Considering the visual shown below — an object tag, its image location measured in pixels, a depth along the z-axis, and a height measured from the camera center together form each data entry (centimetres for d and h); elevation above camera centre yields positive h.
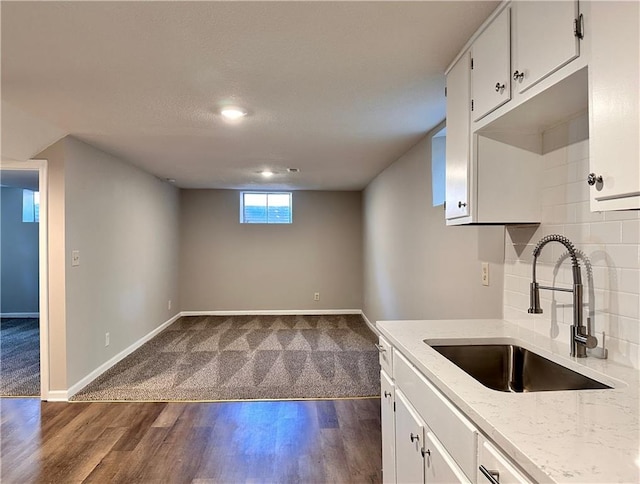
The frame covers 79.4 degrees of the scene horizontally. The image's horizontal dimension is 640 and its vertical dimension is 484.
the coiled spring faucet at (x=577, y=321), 134 -29
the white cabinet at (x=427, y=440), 93 -62
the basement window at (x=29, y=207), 639 +58
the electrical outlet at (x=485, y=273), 220 -19
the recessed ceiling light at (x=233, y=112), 254 +87
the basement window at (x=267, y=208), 674 +59
